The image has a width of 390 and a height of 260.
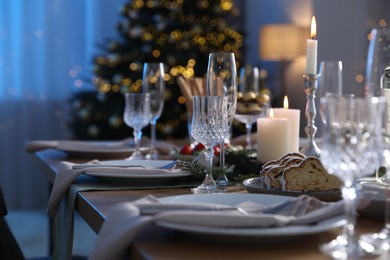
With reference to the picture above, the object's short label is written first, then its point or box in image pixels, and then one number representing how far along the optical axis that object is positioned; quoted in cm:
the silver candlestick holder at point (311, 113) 183
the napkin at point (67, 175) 171
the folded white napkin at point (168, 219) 115
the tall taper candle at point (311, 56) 180
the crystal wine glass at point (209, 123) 161
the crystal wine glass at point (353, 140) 112
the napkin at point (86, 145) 237
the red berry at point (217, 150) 206
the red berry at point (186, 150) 216
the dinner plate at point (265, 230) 112
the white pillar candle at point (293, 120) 187
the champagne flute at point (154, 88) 237
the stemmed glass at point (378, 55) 146
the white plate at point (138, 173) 171
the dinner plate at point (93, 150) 229
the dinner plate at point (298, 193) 141
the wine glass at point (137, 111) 223
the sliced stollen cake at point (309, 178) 145
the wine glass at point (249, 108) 235
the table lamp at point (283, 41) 535
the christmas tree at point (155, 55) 522
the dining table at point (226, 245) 110
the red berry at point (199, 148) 219
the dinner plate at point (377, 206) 129
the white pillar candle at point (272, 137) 182
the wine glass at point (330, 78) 158
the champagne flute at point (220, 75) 189
